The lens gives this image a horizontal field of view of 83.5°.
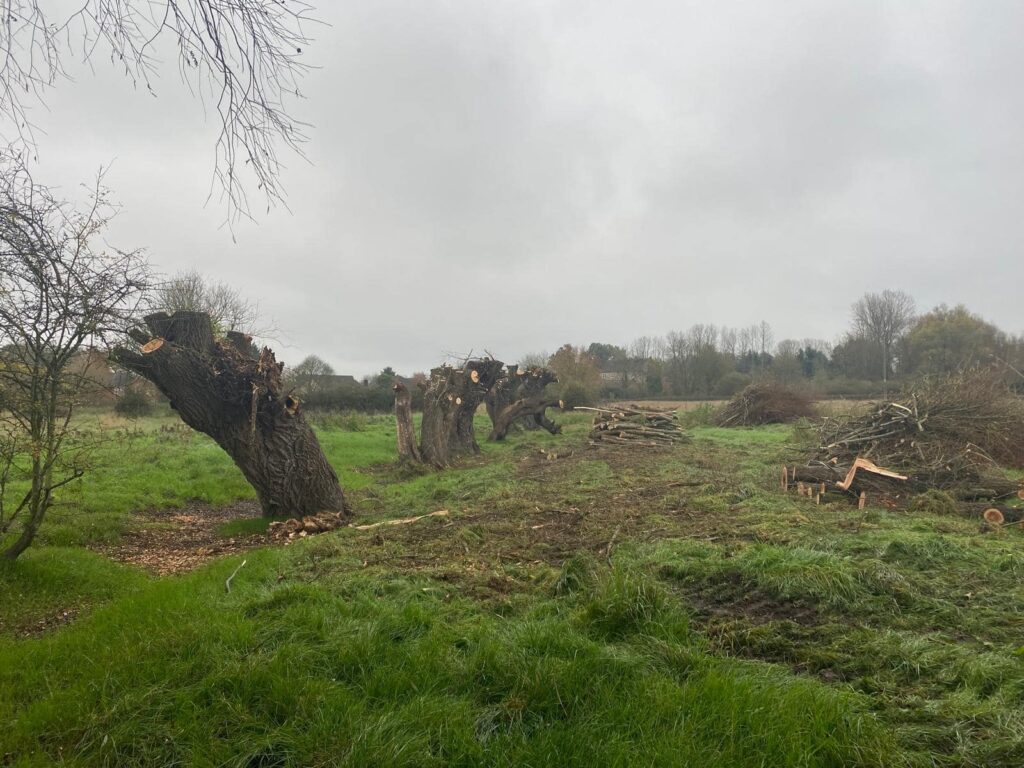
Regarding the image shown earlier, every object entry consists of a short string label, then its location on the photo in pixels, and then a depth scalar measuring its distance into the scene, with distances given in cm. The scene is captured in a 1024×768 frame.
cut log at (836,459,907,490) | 982
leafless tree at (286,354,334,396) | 3428
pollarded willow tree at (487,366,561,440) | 2280
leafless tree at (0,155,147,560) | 511
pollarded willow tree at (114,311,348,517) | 797
